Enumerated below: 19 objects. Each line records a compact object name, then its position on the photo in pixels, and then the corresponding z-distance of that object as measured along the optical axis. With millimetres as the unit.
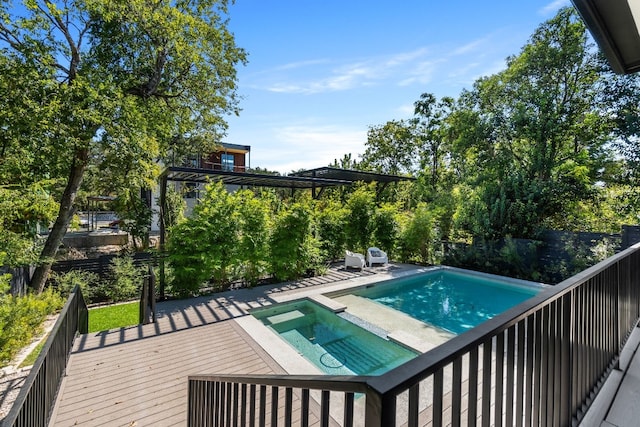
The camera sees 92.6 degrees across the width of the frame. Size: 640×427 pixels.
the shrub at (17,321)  3920
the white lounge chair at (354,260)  10047
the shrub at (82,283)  7473
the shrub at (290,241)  8516
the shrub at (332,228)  10539
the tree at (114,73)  7797
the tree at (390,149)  22531
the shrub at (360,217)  10992
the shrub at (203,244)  7094
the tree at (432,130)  19766
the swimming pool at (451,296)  7037
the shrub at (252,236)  7801
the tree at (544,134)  10273
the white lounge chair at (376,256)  10617
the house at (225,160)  20105
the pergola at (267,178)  7707
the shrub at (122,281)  7797
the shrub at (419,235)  11302
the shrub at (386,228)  11522
